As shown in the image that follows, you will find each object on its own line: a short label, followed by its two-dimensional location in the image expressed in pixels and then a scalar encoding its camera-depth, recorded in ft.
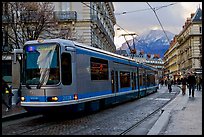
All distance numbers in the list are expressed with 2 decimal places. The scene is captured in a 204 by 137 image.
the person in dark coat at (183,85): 98.43
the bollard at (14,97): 70.02
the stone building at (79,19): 124.36
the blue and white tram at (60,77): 44.14
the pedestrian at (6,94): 59.28
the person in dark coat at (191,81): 83.71
